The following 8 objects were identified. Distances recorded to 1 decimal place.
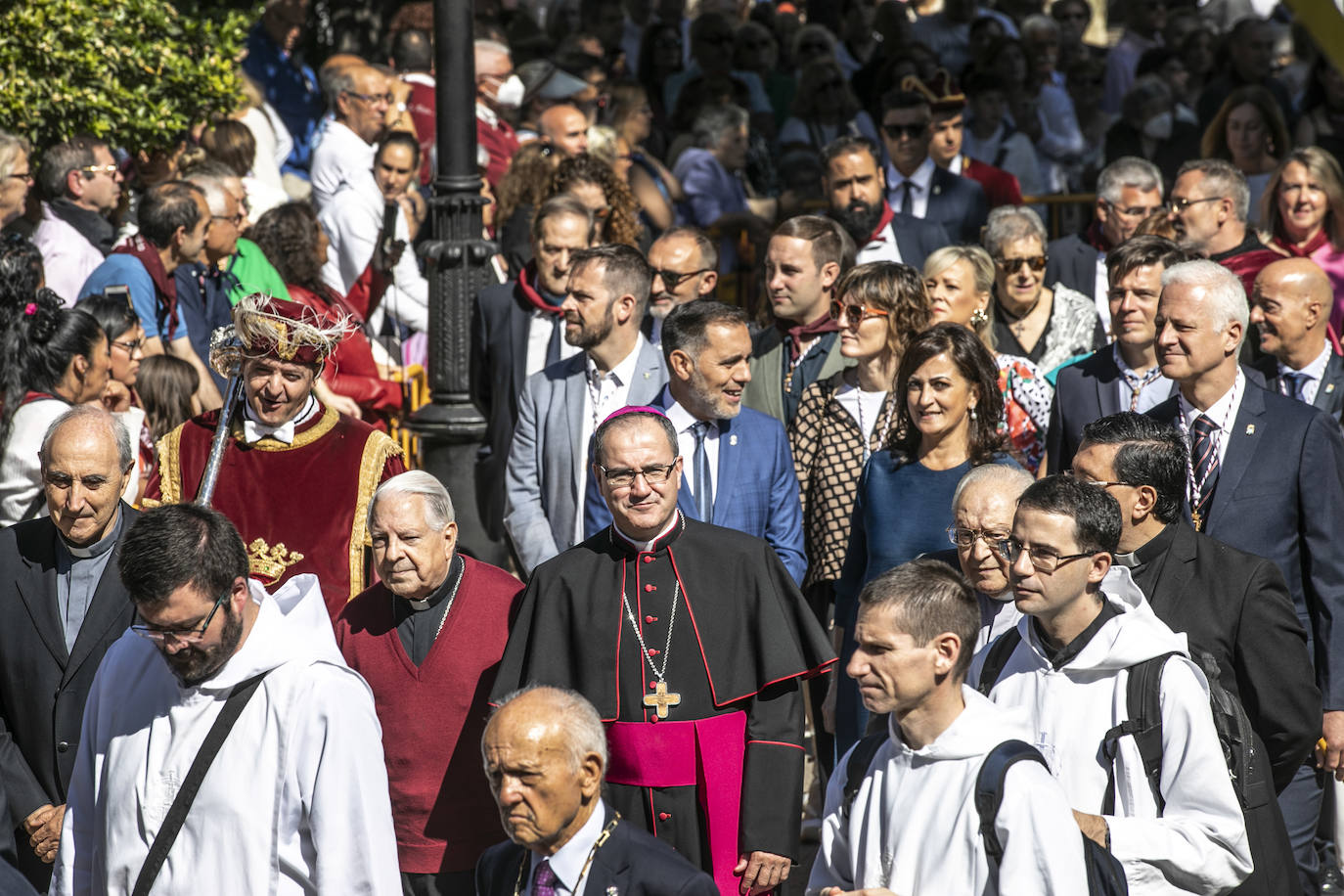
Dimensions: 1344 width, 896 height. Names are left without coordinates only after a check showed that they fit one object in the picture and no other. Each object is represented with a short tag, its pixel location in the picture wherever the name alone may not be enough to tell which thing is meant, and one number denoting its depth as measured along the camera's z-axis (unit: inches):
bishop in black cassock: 408.5
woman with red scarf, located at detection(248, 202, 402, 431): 679.1
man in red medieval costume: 470.0
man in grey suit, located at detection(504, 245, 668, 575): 547.8
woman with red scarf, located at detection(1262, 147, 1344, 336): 700.7
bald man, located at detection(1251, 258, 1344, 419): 576.1
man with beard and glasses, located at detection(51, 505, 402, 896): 342.3
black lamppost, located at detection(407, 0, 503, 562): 690.8
